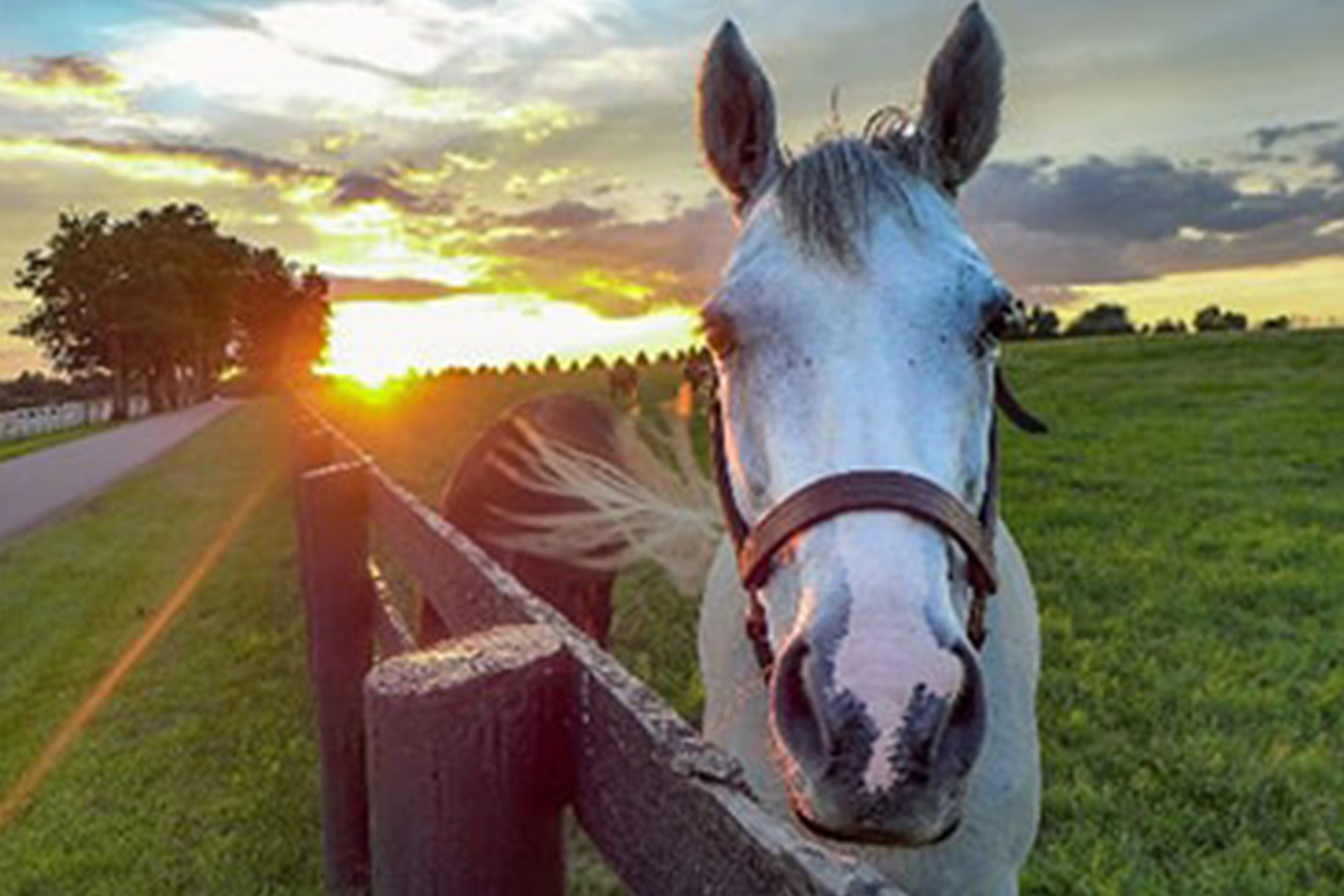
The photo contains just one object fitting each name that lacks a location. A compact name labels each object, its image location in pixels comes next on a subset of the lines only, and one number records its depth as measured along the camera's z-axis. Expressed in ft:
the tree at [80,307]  182.29
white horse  5.24
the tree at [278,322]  321.52
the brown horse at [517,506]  18.30
